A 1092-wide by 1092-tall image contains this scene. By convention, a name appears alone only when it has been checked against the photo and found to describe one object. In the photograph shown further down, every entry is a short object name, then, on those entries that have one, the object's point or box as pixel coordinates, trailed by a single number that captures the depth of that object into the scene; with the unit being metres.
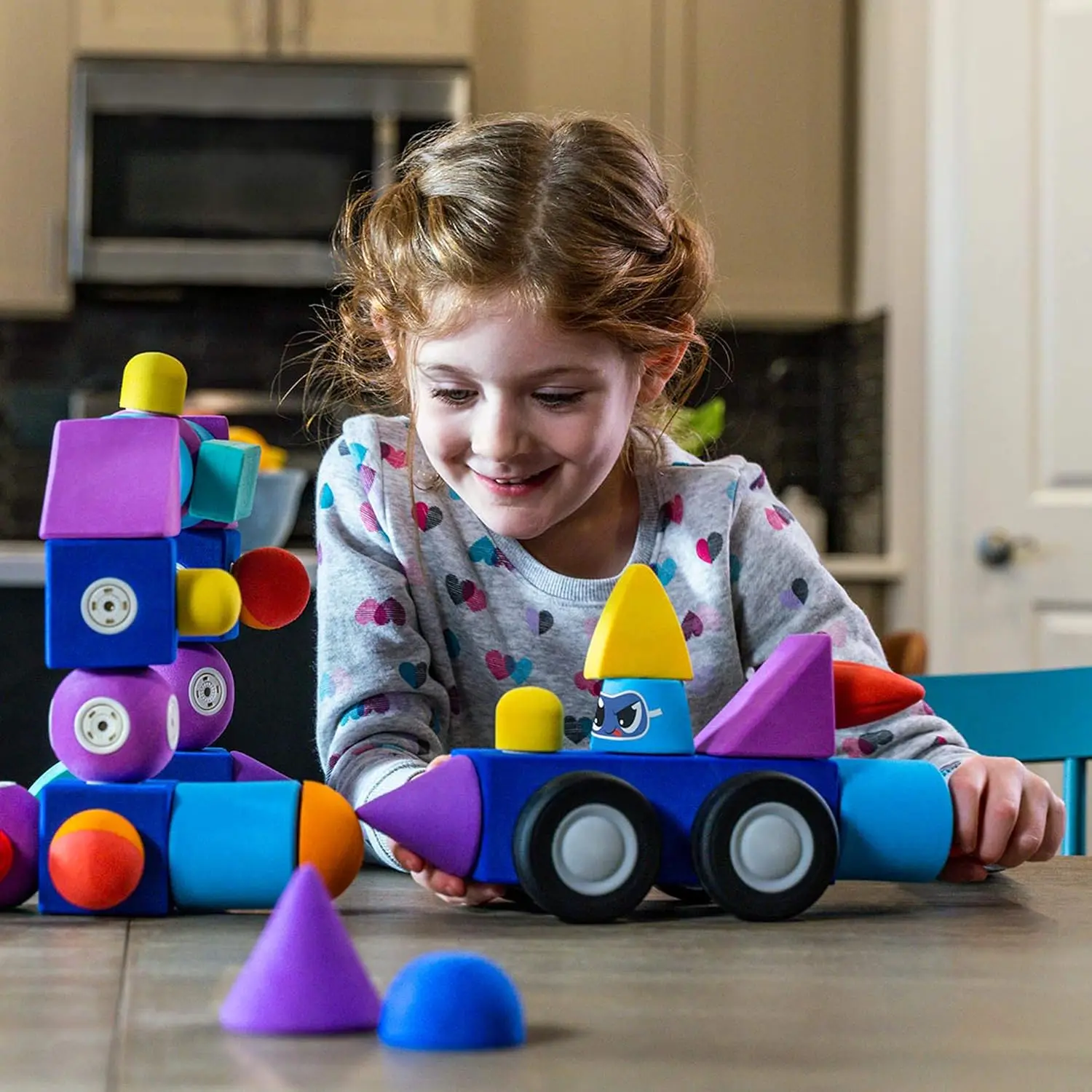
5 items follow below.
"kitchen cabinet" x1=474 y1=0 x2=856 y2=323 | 3.54
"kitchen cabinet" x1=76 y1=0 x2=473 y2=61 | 3.35
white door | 3.16
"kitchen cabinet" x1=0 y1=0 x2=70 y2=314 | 3.40
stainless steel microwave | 3.36
